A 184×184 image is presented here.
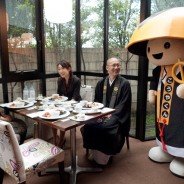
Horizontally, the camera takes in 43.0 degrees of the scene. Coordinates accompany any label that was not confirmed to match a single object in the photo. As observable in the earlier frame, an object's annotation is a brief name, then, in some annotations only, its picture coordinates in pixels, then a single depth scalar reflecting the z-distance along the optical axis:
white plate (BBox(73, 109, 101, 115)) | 2.19
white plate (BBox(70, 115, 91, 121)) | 2.02
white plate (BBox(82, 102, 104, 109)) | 2.34
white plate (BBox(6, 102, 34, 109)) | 2.43
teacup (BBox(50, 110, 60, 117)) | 2.08
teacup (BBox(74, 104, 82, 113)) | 2.26
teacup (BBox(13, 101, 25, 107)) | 2.46
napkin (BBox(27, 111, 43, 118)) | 2.14
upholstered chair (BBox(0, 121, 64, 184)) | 1.63
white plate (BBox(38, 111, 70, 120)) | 2.04
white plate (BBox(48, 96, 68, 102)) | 2.67
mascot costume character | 1.93
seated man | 2.40
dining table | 1.95
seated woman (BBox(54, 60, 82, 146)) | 2.90
